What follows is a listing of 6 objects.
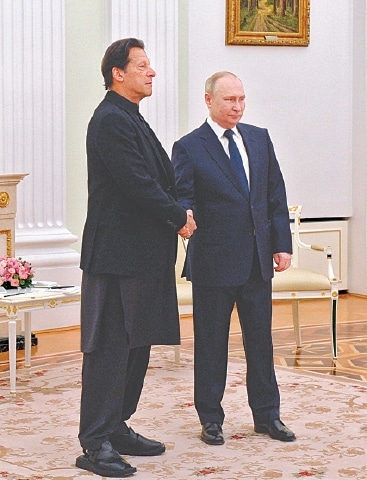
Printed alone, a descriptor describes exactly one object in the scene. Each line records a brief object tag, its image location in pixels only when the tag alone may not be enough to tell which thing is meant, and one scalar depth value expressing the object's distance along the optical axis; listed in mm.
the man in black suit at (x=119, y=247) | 4164
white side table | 5914
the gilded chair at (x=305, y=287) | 7035
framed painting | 9211
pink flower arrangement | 6195
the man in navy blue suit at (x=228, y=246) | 4773
